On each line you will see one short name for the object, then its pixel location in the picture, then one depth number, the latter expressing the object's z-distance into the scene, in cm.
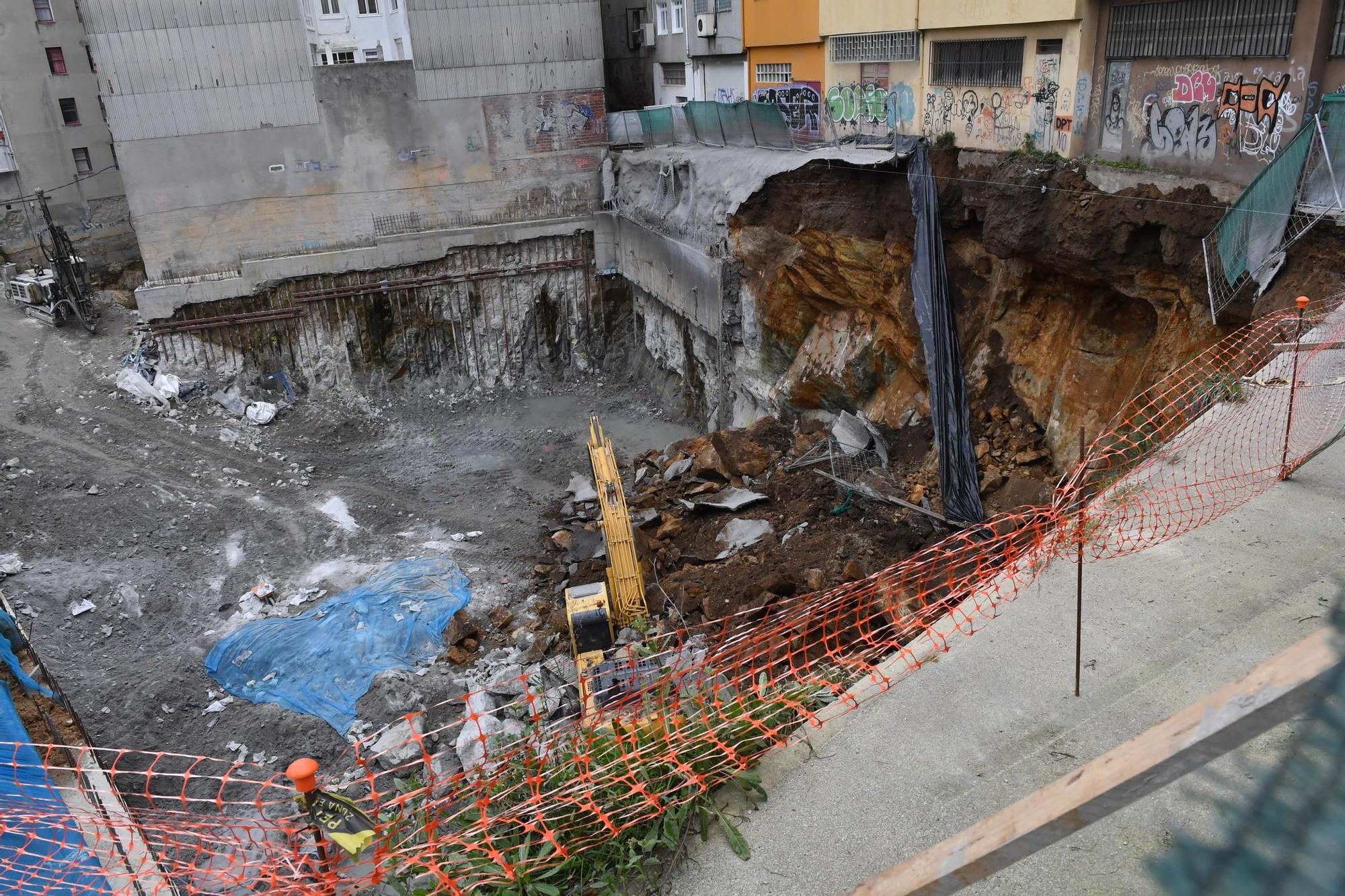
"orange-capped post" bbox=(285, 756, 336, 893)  377
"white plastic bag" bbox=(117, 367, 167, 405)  1802
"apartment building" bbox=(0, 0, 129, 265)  2775
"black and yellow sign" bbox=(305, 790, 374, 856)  408
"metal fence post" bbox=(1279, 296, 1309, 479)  599
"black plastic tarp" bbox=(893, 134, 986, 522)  1148
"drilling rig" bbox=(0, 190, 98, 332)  1958
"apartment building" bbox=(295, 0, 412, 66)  2677
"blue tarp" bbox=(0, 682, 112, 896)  562
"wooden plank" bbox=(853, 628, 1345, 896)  165
